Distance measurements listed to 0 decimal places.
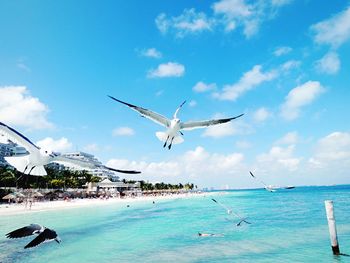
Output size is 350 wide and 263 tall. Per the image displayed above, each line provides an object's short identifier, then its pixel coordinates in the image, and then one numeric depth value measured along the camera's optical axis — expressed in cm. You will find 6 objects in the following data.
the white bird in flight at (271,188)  2176
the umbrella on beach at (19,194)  5536
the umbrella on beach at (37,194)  6071
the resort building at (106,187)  9486
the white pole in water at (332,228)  1845
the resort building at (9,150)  13701
